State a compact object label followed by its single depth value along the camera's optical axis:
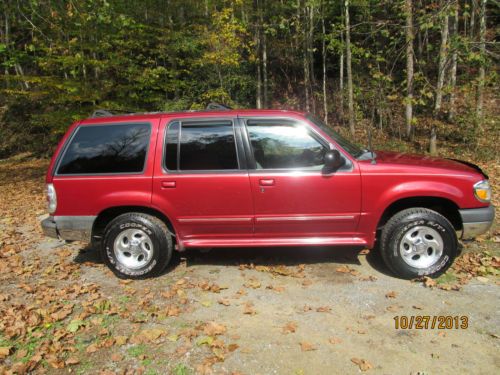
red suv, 4.28
